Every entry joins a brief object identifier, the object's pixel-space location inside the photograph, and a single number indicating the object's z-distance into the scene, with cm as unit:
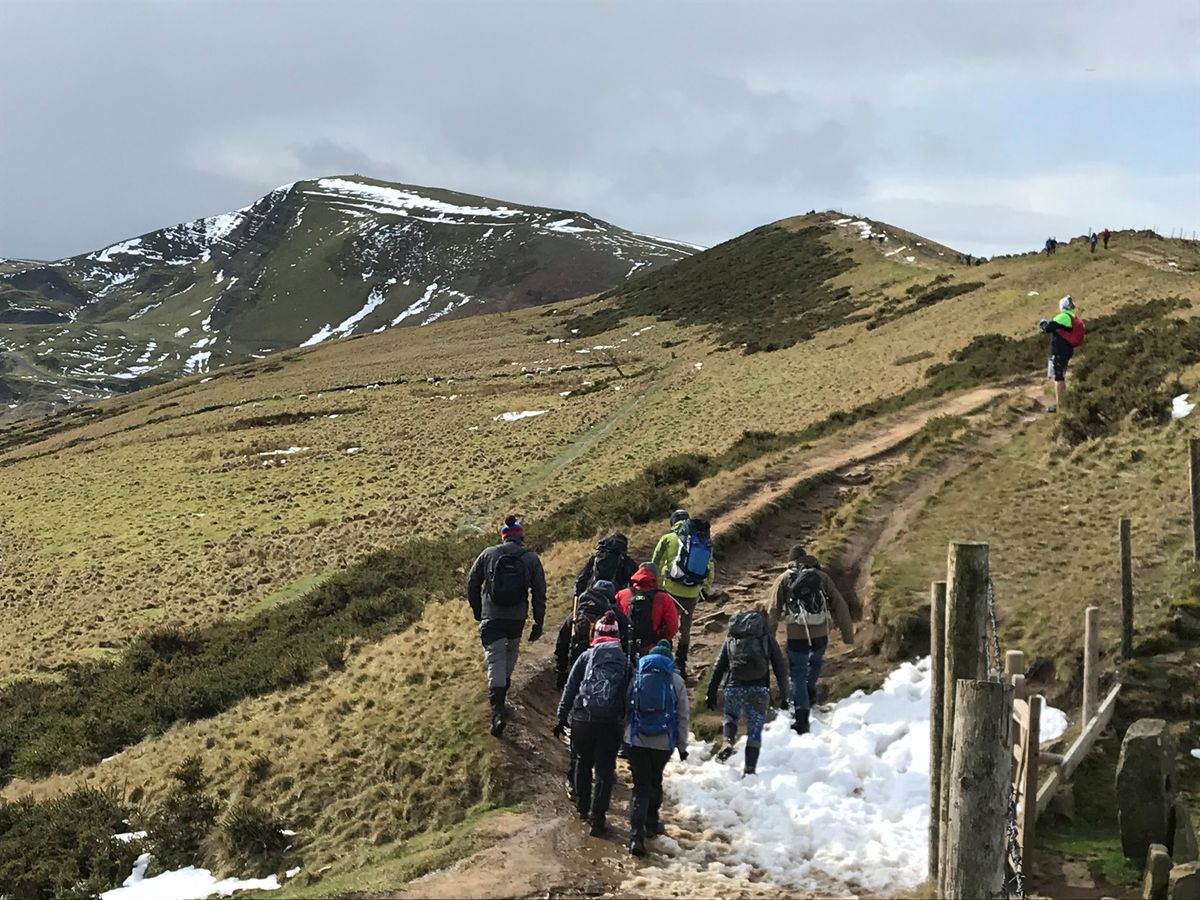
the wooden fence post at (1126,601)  1065
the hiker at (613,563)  1235
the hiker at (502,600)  1158
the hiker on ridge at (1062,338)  2114
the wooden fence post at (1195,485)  1261
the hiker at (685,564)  1286
